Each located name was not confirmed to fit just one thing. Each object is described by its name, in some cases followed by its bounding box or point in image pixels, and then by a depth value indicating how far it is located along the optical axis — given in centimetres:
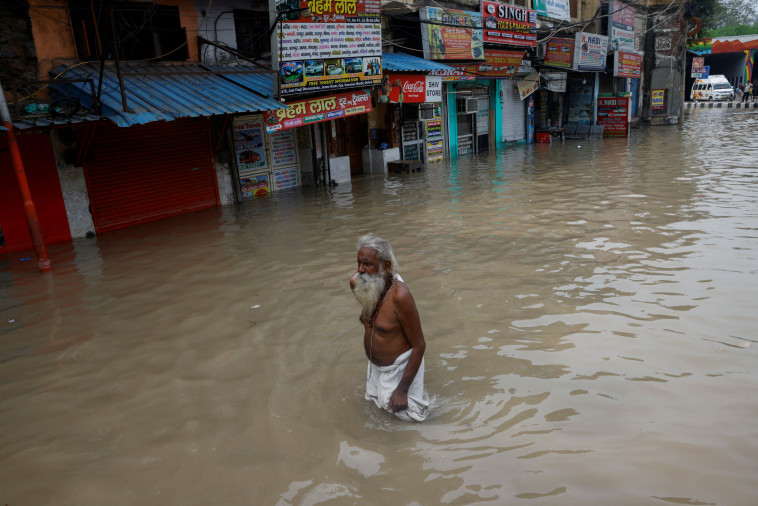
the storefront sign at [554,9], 2382
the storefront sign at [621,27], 2778
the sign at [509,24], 1992
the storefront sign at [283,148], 1434
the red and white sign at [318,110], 1232
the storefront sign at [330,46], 1209
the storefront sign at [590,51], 2508
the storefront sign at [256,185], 1364
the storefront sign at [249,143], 1329
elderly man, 369
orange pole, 786
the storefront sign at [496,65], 1986
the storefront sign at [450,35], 1722
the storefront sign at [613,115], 2462
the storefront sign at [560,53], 2448
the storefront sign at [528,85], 2353
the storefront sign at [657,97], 3284
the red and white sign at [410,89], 1549
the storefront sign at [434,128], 1905
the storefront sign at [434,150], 1916
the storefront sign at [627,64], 2822
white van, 4603
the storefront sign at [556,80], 2525
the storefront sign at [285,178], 1455
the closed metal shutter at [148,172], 1073
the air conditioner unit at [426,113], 1823
